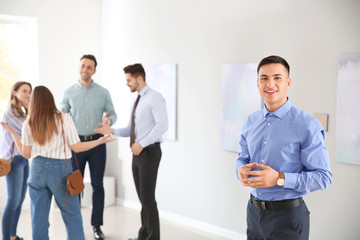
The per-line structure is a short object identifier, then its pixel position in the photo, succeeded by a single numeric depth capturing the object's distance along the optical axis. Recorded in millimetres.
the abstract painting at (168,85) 4902
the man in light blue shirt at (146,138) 3875
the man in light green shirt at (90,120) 4441
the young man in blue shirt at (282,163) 2074
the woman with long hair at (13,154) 3748
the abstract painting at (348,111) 3326
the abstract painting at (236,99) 4074
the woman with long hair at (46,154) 3083
